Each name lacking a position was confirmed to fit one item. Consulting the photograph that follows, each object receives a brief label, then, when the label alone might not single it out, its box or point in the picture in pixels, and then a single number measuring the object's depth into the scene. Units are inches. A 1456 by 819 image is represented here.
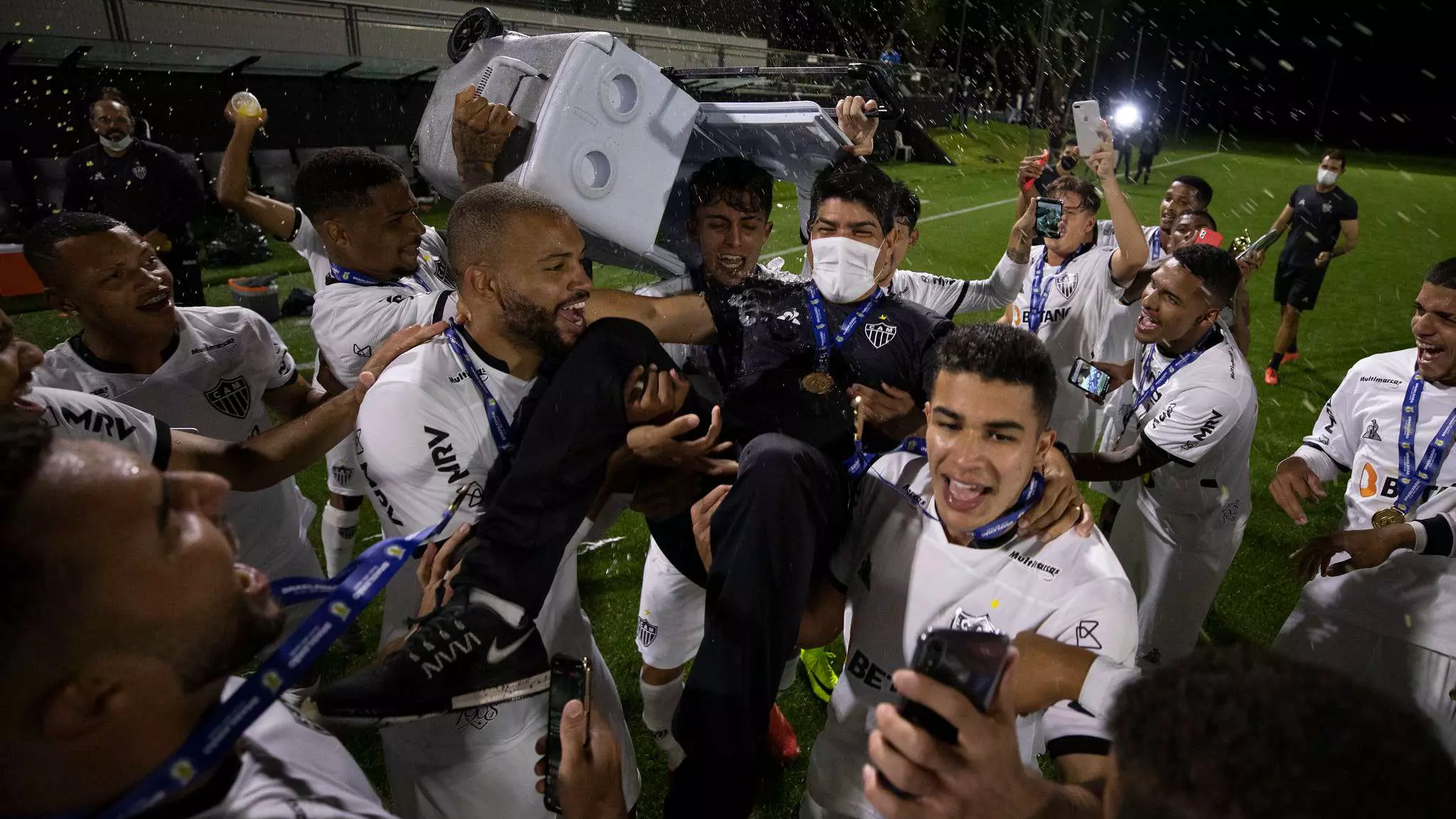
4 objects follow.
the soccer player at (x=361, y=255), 145.0
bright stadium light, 545.6
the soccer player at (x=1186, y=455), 142.3
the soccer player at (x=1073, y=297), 225.9
